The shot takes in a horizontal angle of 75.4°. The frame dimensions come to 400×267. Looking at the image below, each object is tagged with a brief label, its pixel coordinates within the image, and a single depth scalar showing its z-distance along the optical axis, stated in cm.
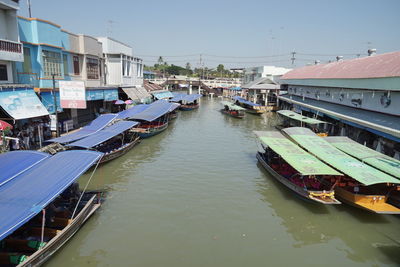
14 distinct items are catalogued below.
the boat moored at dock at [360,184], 1082
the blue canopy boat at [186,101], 4766
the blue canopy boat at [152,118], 2502
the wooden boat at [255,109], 4222
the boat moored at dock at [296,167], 1173
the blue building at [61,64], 1872
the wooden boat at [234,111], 3945
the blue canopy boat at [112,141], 1561
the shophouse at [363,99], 1650
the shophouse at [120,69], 3253
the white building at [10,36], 1627
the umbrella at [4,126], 1366
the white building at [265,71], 6059
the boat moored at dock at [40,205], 758
